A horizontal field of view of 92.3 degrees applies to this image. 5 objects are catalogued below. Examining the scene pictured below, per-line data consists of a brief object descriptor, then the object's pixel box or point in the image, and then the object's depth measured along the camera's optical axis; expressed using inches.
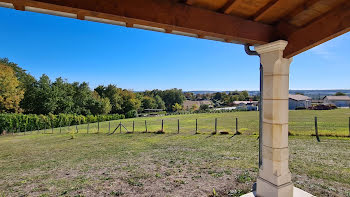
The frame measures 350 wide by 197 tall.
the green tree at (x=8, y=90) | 753.3
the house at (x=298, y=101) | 1674.5
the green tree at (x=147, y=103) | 1978.3
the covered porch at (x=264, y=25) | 61.1
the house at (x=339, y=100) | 1883.9
